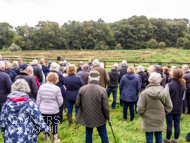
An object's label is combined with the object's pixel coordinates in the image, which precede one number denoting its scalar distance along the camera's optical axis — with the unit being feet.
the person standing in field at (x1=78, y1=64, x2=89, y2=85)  18.54
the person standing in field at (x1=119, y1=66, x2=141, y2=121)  15.85
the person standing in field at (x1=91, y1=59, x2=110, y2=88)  17.76
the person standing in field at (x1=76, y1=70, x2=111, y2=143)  10.31
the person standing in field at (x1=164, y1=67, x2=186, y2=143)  11.99
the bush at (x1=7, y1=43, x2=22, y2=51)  164.39
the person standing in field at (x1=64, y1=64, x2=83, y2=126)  14.70
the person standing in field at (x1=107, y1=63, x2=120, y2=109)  19.92
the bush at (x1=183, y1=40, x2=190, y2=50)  142.41
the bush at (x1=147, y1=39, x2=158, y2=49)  177.06
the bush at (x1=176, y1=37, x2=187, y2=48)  172.45
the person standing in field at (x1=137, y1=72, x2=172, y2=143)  10.12
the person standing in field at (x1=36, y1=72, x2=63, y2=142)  11.65
